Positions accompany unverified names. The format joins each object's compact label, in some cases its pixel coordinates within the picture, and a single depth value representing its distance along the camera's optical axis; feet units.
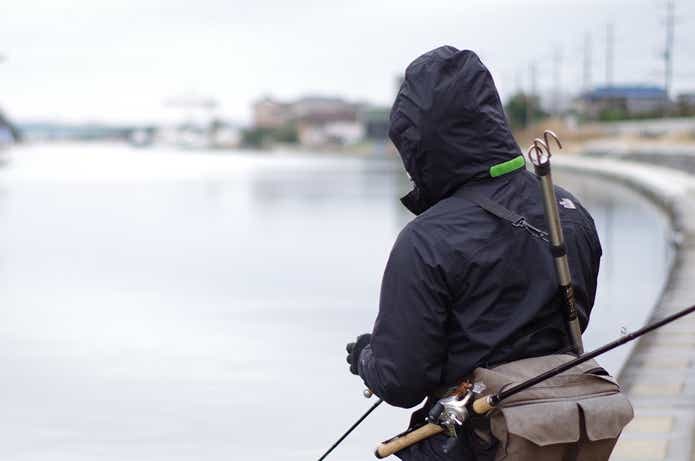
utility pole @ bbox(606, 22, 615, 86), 310.78
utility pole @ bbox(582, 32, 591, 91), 352.28
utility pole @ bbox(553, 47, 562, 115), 404.47
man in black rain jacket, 10.98
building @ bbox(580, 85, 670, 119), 355.58
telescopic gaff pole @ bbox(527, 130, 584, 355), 11.14
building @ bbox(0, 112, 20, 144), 520.42
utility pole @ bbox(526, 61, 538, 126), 405.27
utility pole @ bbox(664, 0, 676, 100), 206.31
